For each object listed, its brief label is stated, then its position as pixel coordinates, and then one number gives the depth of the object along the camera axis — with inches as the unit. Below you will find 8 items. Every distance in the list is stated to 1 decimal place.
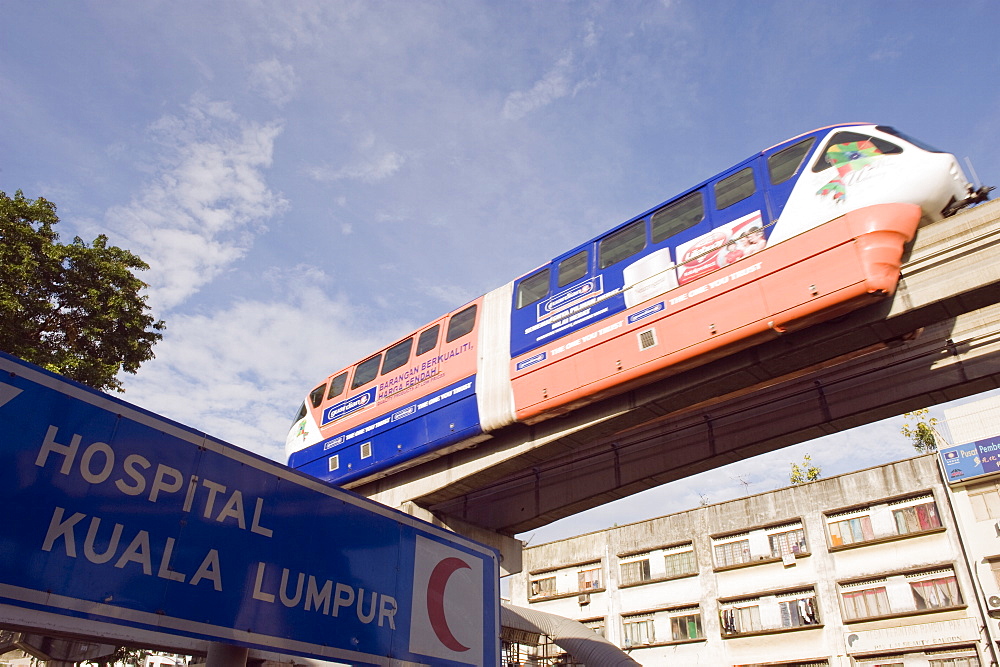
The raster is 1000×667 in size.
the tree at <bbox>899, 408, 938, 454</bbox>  1427.3
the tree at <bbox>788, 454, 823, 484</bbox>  1573.3
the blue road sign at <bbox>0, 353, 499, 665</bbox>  171.8
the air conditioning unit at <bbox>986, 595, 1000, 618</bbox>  855.1
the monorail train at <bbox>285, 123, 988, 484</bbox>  380.5
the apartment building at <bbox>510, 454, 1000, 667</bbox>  915.4
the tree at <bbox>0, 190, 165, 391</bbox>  582.6
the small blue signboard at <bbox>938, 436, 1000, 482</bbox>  931.3
